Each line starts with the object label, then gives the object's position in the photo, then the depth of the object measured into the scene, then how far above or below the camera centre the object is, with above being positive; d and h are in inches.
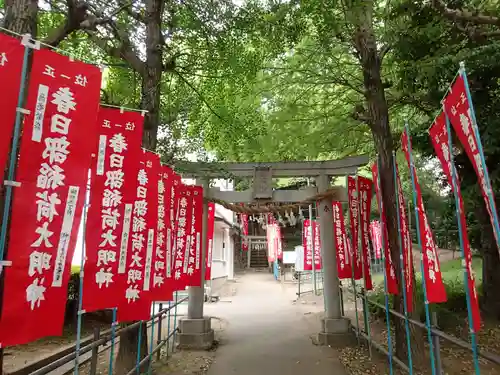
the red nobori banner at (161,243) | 227.5 +8.4
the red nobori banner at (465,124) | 121.5 +47.2
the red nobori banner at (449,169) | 139.1 +35.5
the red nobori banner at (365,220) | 312.7 +27.7
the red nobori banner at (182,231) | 293.6 +20.9
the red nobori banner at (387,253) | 247.3 -0.7
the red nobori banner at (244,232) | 1091.4 +69.8
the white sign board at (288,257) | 920.0 -7.6
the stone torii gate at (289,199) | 365.1 +58.0
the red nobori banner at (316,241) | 654.4 +22.2
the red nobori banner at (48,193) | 112.7 +21.2
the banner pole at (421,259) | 166.6 -3.5
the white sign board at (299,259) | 784.9 -11.2
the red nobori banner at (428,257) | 179.3 -2.6
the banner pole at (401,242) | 217.2 +6.1
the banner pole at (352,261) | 331.4 -7.4
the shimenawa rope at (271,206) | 378.9 +51.9
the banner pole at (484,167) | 109.6 +27.3
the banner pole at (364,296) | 311.7 -36.1
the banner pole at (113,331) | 171.5 -35.6
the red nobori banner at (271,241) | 927.0 +33.0
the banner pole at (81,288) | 130.5 -12.6
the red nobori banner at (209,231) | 397.7 +26.1
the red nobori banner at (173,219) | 258.3 +27.3
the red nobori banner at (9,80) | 109.6 +54.0
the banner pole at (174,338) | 346.6 -79.3
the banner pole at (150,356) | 243.3 -65.4
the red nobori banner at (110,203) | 167.6 +25.4
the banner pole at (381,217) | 264.3 +25.2
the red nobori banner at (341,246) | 356.8 +7.0
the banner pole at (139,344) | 219.8 -53.7
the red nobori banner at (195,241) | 322.0 +12.4
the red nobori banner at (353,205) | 318.0 +41.0
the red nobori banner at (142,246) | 189.2 +5.5
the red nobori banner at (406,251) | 217.5 +0.7
